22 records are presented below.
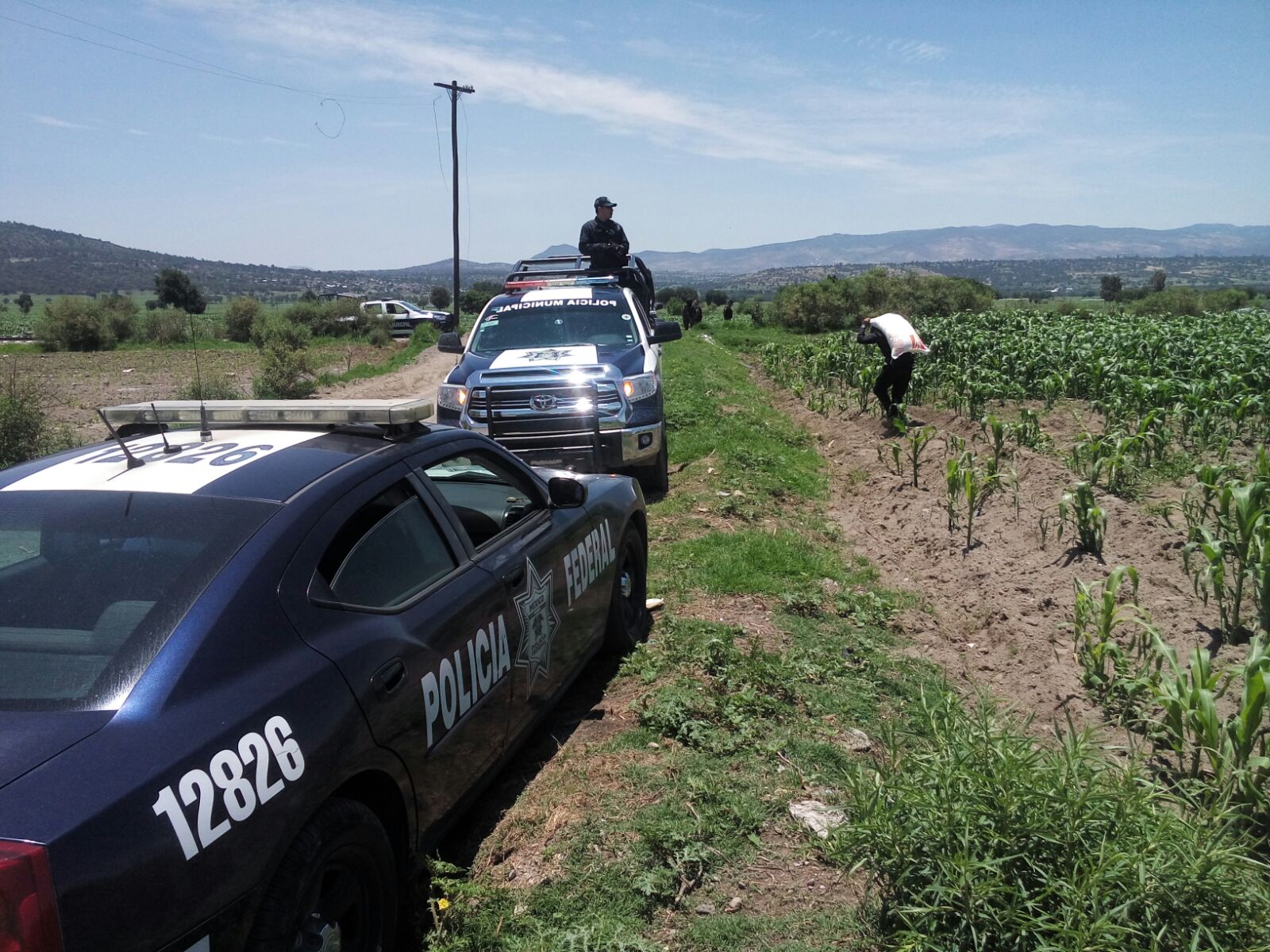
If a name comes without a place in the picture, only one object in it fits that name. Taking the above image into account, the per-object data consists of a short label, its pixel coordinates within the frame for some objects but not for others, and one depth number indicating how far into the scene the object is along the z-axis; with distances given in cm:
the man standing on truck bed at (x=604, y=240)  1355
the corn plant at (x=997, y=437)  834
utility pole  3962
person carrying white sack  1200
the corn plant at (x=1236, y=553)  482
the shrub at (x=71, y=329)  3853
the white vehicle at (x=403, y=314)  4444
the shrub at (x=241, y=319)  4191
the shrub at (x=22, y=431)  991
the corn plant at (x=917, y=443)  926
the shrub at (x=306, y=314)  4431
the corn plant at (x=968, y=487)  727
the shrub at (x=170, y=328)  3972
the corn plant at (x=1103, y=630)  469
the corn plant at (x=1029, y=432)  941
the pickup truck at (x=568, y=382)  859
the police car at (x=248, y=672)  194
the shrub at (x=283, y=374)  1878
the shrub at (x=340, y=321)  4347
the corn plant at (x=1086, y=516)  623
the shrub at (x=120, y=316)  4115
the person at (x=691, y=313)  3772
